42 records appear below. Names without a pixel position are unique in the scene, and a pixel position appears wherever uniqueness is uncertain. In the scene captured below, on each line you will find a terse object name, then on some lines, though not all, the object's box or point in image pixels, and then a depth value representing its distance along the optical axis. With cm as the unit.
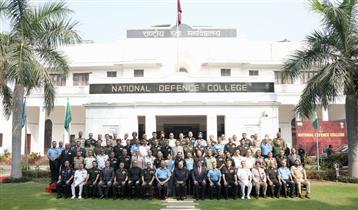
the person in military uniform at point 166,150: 1390
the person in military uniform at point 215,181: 1255
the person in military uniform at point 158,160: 1299
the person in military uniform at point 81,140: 1479
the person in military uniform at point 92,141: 1483
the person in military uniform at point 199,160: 1279
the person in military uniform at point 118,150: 1389
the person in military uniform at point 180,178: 1253
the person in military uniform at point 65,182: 1291
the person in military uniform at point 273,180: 1272
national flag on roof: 2362
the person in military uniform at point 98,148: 1396
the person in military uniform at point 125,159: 1344
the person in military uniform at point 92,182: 1288
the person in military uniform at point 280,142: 1432
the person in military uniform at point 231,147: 1392
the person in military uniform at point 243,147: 1382
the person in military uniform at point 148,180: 1262
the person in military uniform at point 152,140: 1434
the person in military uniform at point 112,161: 1328
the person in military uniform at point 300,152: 1895
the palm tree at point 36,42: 1616
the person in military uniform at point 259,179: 1265
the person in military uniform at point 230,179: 1261
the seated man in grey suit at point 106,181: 1277
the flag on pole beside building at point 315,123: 2184
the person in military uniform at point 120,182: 1273
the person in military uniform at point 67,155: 1395
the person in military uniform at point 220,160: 1302
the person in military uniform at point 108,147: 1405
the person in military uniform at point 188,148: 1377
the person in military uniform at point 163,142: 1420
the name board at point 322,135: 2617
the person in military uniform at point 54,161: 1478
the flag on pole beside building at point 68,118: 2168
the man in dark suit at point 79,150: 1406
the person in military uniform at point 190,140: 1412
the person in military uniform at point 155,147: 1391
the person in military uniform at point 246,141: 1420
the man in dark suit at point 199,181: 1253
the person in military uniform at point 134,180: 1273
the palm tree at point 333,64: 1524
